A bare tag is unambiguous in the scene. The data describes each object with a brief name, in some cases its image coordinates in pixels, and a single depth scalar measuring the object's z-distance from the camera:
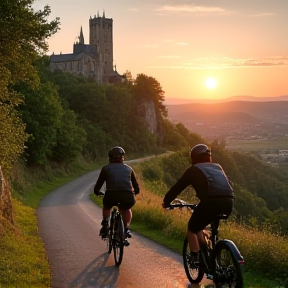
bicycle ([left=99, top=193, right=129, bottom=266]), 9.73
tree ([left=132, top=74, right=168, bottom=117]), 96.50
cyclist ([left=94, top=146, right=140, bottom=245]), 9.79
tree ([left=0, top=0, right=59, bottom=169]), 17.36
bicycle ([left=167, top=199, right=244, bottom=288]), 6.67
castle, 140.25
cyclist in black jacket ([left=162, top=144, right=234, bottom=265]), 7.12
